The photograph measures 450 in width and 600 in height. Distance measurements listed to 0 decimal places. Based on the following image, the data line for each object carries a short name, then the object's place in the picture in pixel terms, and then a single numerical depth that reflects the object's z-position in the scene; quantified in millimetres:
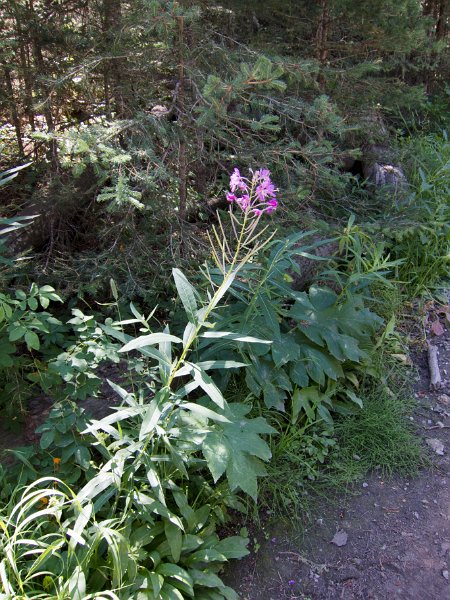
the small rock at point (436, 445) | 2969
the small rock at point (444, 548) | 2473
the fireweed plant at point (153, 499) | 1869
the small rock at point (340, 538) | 2498
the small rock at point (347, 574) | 2373
